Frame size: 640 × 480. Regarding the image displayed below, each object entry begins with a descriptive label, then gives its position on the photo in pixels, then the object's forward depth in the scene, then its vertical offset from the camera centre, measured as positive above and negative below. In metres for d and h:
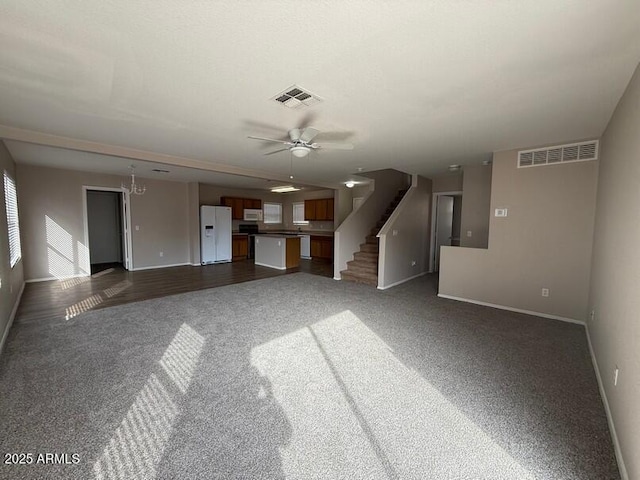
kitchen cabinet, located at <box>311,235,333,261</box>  9.18 -0.86
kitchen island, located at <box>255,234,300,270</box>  7.78 -0.87
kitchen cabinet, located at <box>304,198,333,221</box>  9.12 +0.48
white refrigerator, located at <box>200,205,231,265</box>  8.23 -0.41
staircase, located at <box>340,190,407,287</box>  6.11 -0.97
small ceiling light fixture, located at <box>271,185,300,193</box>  8.63 +1.16
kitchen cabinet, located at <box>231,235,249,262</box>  9.17 -0.88
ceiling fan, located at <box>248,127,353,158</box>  3.09 +0.97
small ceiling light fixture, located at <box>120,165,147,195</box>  6.85 +0.84
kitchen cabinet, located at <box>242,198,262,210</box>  9.57 +0.69
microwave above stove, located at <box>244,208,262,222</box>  9.67 +0.28
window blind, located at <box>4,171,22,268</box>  3.83 +0.01
